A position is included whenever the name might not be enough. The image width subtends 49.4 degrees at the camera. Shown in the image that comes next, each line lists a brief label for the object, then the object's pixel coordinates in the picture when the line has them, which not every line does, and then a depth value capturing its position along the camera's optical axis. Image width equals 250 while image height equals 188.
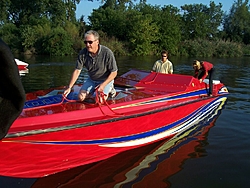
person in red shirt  6.42
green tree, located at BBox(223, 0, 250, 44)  51.78
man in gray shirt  4.12
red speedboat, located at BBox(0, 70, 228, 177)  3.36
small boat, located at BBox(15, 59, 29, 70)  15.16
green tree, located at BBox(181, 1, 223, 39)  45.59
